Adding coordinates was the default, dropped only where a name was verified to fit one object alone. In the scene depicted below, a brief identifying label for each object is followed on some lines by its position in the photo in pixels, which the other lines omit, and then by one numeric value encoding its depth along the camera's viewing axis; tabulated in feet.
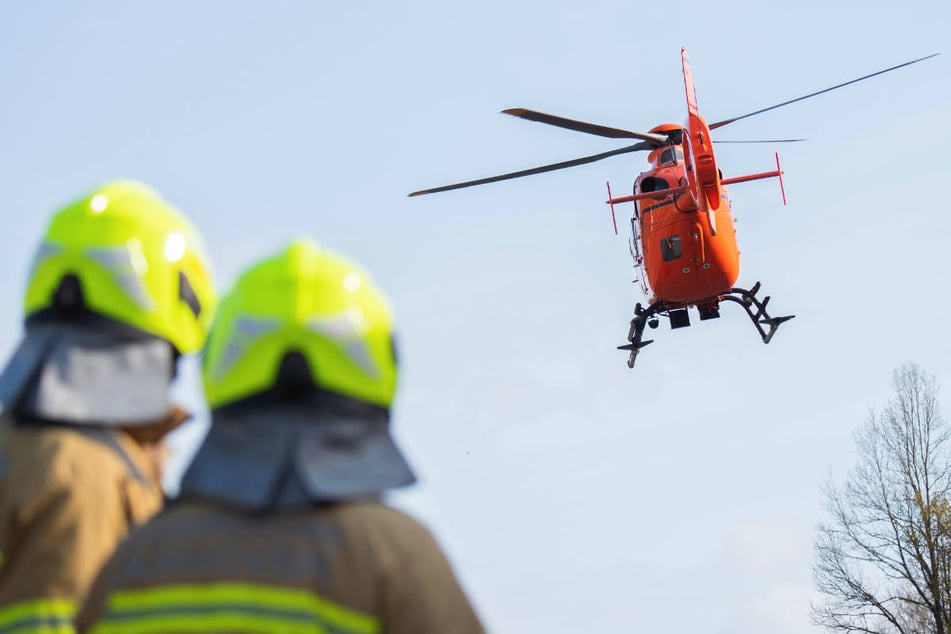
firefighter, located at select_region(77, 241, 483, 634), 19.13
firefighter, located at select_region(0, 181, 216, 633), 25.12
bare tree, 228.02
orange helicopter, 163.84
